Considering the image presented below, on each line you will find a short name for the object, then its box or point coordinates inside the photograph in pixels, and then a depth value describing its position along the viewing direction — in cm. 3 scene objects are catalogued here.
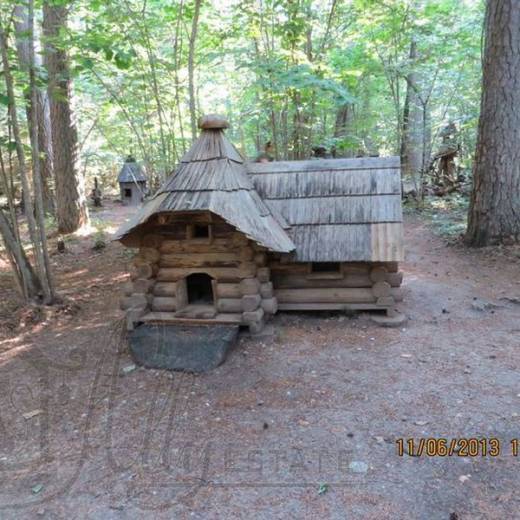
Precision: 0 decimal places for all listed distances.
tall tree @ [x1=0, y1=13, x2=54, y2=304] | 611
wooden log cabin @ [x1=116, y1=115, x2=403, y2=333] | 527
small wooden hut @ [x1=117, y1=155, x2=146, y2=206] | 1916
